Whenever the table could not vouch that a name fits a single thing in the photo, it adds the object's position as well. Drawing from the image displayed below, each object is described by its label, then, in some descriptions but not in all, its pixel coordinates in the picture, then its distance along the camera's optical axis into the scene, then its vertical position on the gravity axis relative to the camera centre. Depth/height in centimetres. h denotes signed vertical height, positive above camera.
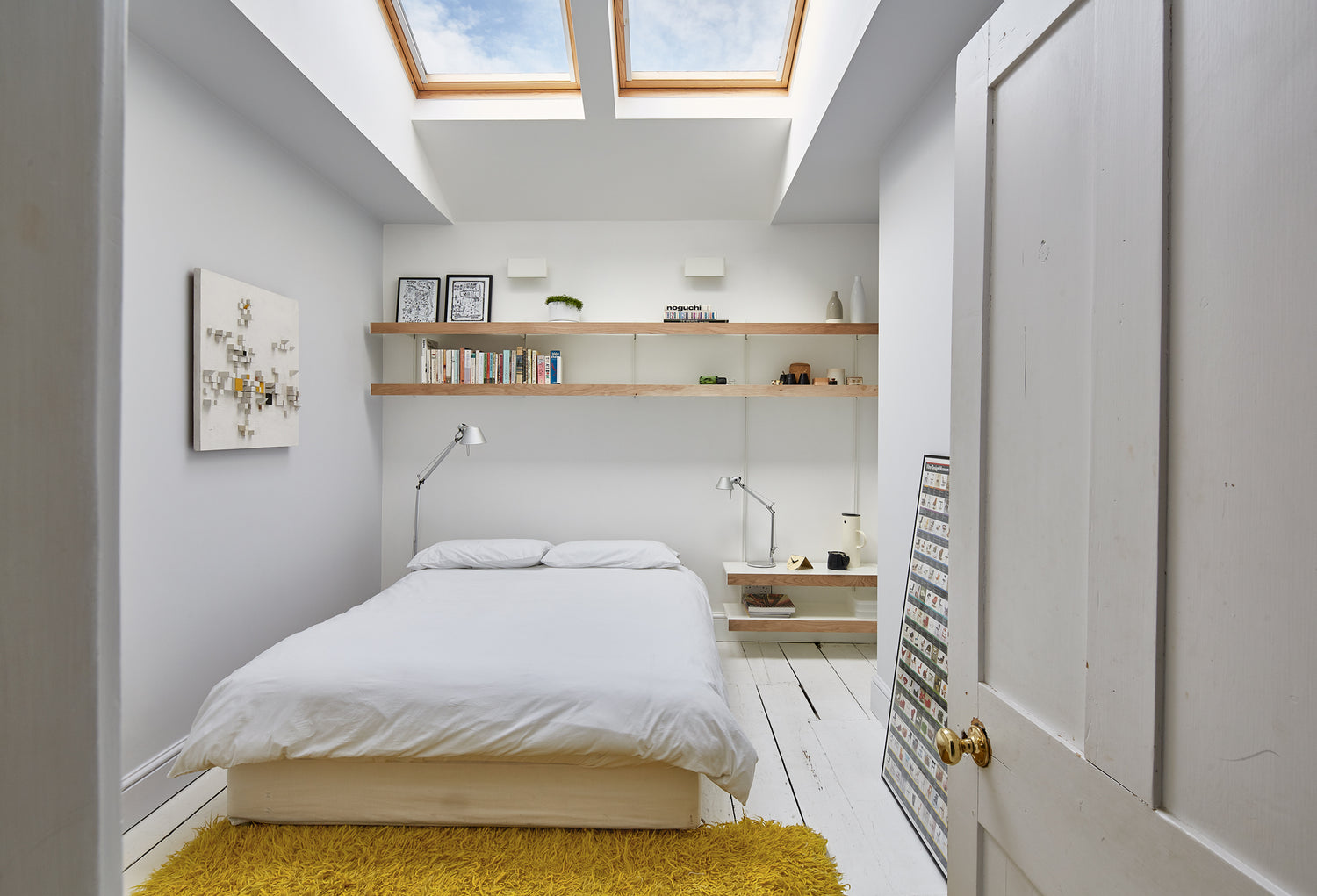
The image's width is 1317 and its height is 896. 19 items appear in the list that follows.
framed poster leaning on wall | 189 -73
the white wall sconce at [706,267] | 381 +103
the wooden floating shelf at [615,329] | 355 +62
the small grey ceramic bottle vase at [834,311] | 364 +75
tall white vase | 358 +78
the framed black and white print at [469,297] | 381 +84
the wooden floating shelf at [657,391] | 356 +29
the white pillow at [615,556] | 344 -59
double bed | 184 -82
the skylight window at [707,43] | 279 +178
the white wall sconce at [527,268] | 381 +101
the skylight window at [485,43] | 278 +178
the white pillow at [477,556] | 342 -60
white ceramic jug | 370 -51
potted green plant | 365 +75
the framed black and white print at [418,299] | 382 +83
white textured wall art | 231 +28
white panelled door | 64 -1
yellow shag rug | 168 -113
